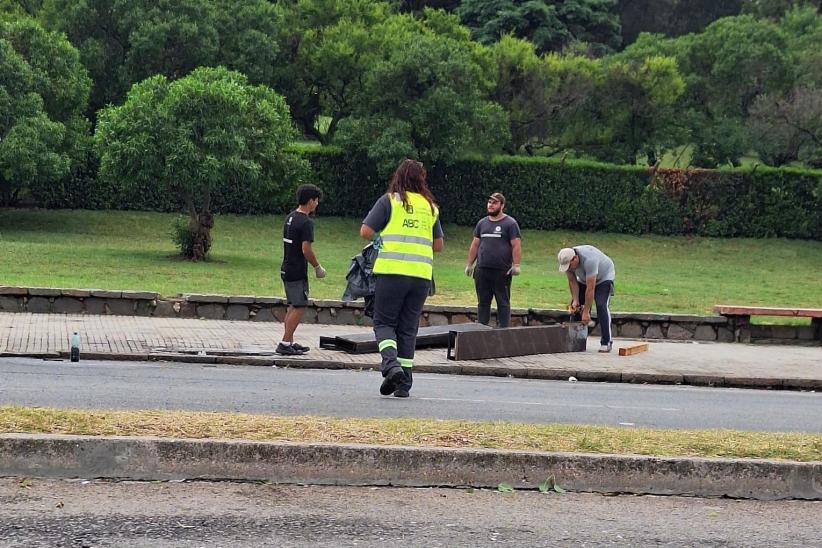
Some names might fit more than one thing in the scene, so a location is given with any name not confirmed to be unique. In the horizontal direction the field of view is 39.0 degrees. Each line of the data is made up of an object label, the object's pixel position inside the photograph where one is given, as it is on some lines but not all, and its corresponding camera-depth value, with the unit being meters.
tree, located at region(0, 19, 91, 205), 30.19
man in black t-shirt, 12.18
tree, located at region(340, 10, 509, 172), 36.59
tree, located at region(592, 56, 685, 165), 43.19
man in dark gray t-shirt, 13.69
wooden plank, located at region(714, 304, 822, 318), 16.81
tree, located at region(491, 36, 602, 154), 41.91
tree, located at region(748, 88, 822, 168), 39.88
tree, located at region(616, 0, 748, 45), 68.31
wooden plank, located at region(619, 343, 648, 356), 14.44
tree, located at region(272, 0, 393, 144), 40.44
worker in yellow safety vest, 9.12
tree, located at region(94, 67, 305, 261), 24.95
